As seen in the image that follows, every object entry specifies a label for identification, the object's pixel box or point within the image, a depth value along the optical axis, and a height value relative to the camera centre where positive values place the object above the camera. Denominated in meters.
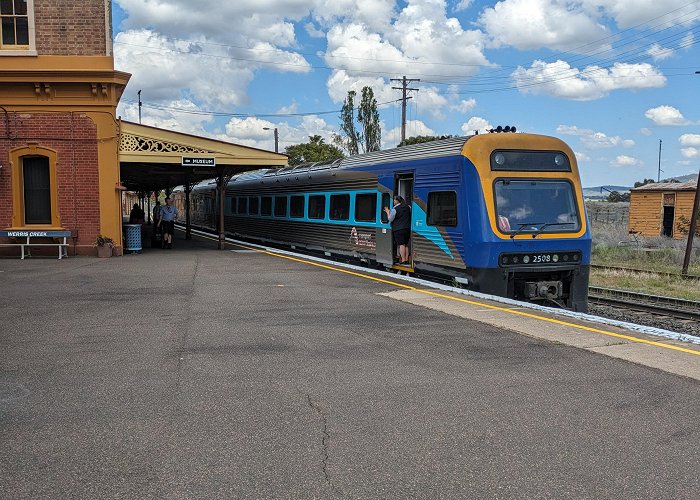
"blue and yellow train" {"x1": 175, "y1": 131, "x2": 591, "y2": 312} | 10.71 -0.26
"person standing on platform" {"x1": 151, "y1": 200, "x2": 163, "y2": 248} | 20.37 -1.13
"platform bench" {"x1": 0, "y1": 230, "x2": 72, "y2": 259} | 14.80 -0.97
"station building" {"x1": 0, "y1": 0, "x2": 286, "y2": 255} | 14.69 +1.81
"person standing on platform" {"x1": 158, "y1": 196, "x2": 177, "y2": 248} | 19.04 -0.73
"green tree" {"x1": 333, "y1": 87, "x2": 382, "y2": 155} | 51.88 +6.40
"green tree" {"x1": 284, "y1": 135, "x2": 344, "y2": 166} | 56.47 +4.35
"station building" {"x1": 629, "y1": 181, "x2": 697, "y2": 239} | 30.52 -0.38
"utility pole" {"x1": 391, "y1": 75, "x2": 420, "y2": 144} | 40.59 +7.11
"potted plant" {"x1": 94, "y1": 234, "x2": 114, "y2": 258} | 15.28 -1.19
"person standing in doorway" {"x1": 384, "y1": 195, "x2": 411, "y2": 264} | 13.08 -0.51
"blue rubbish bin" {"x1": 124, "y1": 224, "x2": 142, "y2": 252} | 16.62 -1.05
